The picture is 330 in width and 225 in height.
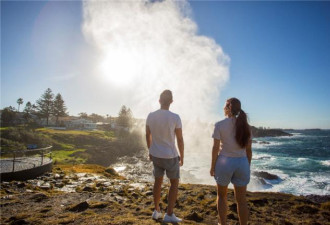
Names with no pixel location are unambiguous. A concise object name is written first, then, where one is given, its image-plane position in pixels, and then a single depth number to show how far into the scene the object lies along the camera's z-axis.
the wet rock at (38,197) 6.80
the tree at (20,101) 104.19
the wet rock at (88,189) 8.84
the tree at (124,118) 101.94
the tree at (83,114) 137.05
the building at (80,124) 90.97
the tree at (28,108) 88.98
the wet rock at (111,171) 17.88
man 3.94
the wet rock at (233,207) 6.08
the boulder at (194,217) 5.29
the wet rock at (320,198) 15.57
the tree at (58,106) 86.81
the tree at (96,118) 137.66
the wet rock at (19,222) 4.51
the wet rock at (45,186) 9.21
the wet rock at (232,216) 5.38
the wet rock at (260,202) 7.17
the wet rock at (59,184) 9.86
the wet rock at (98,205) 5.91
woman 3.41
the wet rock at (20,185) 9.15
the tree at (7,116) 67.81
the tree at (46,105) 84.44
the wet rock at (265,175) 25.13
